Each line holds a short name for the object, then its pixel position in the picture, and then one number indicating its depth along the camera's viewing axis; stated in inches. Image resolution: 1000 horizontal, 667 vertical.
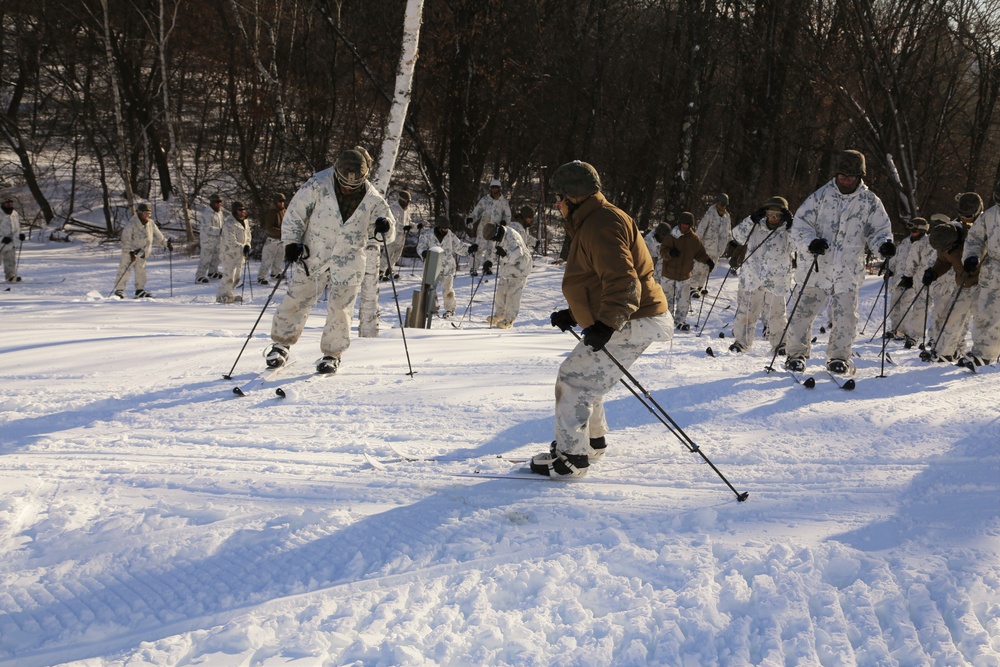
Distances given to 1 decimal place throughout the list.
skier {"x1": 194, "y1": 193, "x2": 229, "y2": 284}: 653.9
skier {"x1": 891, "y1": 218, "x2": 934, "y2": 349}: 435.8
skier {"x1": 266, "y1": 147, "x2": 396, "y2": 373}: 234.1
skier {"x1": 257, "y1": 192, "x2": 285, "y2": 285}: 677.3
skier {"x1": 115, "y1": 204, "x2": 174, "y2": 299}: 565.9
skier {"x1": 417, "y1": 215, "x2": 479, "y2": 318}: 530.6
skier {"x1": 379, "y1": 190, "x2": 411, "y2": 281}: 557.9
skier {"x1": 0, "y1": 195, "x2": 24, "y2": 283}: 631.2
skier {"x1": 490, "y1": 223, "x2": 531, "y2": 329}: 477.5
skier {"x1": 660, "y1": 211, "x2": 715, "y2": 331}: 471.2
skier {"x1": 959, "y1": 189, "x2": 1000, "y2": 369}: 304.7
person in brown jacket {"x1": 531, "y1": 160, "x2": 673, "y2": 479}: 146.9
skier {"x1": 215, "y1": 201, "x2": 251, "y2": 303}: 581.9
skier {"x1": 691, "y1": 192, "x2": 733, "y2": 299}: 585.3
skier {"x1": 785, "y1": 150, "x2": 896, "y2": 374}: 260.7
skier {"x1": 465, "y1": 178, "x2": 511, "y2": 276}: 629.9
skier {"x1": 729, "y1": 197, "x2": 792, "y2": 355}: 346.3
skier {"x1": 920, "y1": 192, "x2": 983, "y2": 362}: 332.5
